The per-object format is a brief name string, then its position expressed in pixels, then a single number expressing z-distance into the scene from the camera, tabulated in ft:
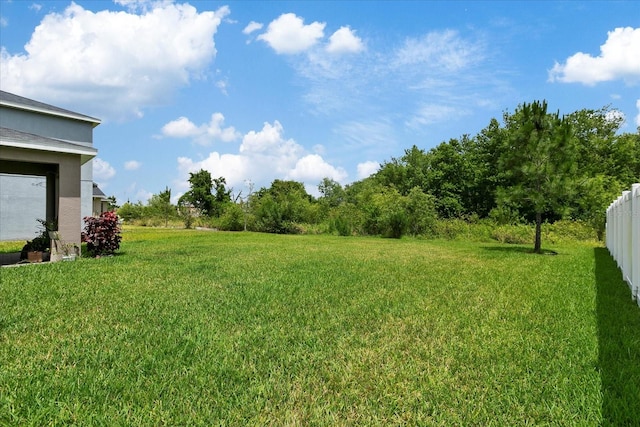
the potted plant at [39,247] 33.12
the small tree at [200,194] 144.87
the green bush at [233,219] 97.14
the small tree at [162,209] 122.62
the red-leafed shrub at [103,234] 37.14
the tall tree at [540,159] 44.01
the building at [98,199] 85.82
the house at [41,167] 31.14
